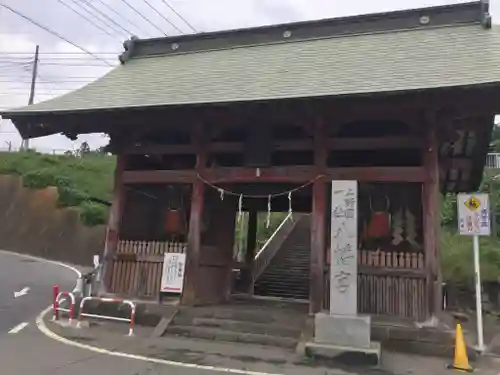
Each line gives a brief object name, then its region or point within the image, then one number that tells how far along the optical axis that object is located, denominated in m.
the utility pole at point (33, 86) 41.19
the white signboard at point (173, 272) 10.13
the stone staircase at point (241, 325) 8.91
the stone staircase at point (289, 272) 15.05
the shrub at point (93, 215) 25.89
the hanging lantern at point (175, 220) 11.67
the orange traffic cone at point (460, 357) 7.45
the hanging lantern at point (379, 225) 10.05
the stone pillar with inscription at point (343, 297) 7.77
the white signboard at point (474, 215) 8.77
